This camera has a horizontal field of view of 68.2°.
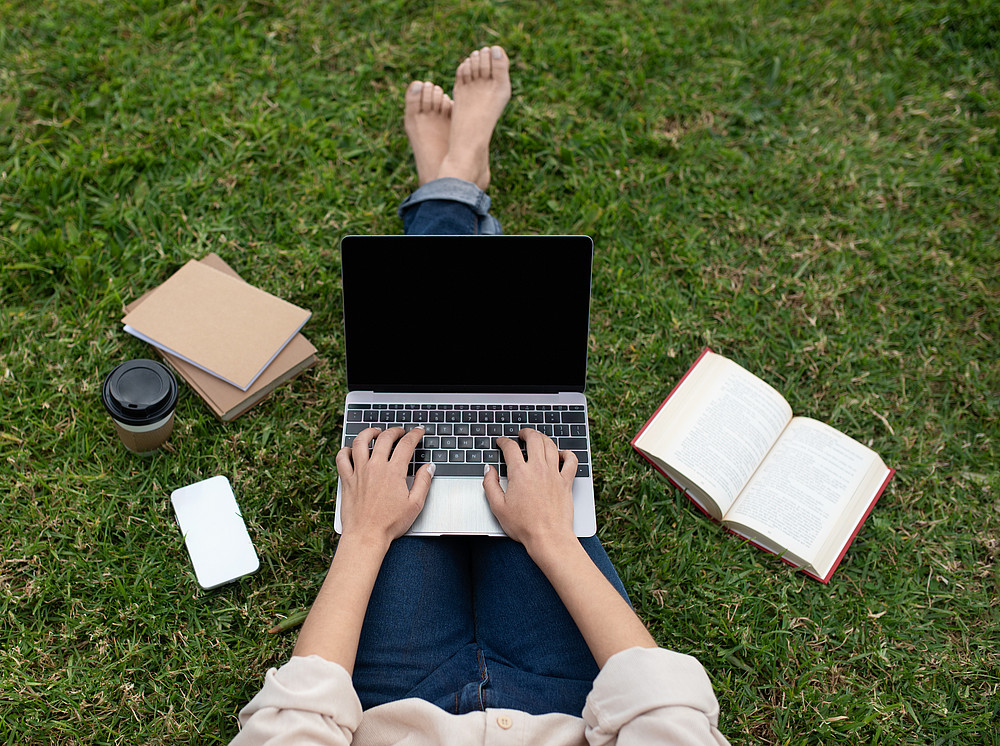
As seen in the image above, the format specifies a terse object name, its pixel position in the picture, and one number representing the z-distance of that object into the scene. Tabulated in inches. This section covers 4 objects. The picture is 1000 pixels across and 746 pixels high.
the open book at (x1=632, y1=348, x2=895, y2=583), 77.2
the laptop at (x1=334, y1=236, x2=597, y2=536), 68.8
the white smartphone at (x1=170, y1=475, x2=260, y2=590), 74.0
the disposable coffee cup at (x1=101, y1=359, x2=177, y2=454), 68.7
